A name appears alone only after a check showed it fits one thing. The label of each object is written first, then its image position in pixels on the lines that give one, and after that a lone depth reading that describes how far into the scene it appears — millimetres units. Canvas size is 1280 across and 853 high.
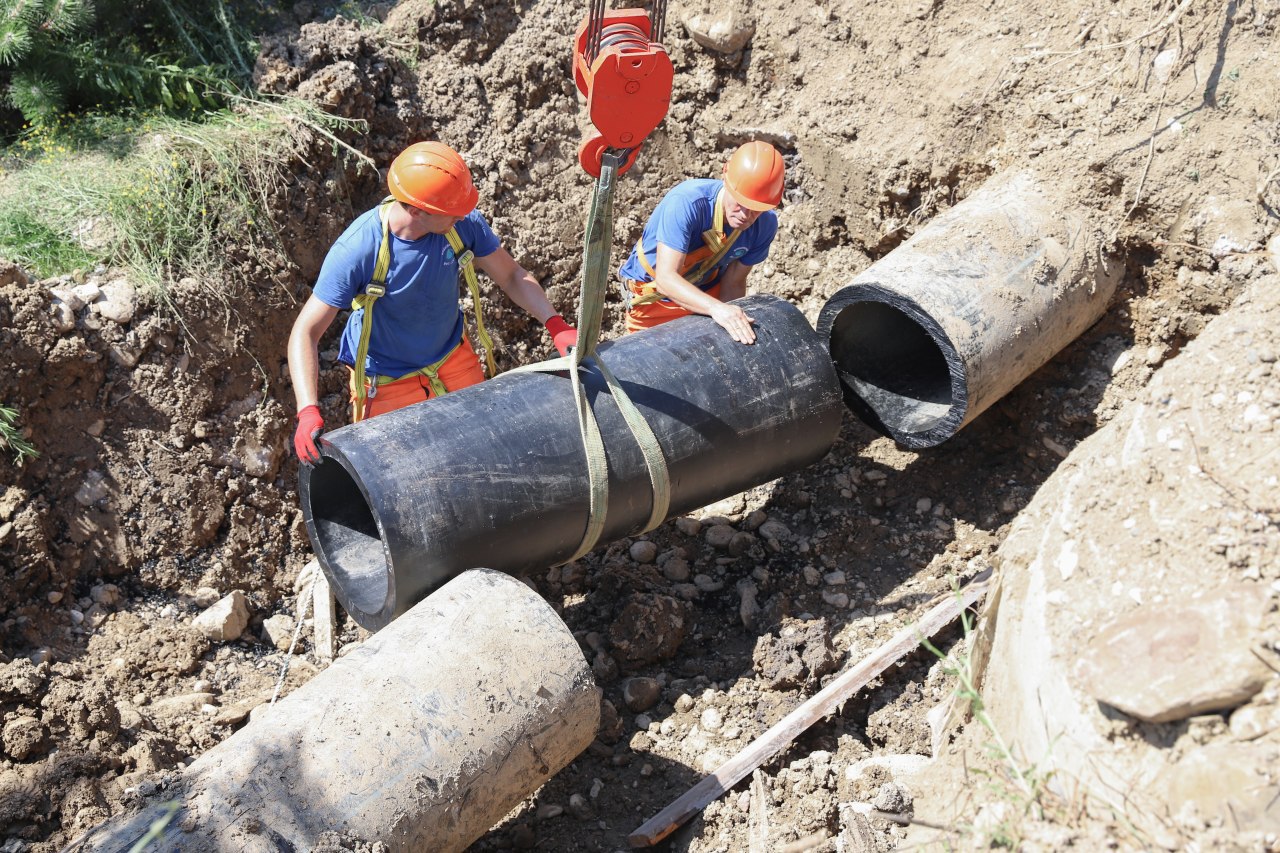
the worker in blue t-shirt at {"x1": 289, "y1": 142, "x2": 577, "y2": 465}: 3861
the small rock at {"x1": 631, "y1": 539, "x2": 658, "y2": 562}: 4781
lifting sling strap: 3510
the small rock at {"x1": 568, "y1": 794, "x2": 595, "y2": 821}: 3631
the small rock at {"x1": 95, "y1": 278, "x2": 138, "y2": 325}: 4699
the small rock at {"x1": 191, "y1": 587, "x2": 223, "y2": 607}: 4695
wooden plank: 3439
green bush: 5223
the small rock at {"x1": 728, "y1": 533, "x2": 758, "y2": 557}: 4734
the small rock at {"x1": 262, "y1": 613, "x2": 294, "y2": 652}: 4621
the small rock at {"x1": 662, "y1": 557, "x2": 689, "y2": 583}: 4660
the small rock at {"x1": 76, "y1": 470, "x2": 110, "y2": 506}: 4594
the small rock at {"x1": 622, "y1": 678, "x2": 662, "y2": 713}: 4008
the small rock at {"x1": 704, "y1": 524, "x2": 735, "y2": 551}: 4770
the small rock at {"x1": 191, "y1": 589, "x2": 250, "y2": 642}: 4488
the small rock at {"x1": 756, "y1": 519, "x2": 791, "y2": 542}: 4750
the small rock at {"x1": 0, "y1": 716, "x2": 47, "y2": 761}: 3422
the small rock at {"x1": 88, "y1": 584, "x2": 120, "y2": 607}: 4527
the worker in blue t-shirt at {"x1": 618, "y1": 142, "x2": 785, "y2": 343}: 4258
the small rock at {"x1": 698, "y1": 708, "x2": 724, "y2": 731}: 3902
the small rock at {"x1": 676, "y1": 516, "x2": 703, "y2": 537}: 4891
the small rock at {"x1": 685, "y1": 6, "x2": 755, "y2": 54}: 5730
